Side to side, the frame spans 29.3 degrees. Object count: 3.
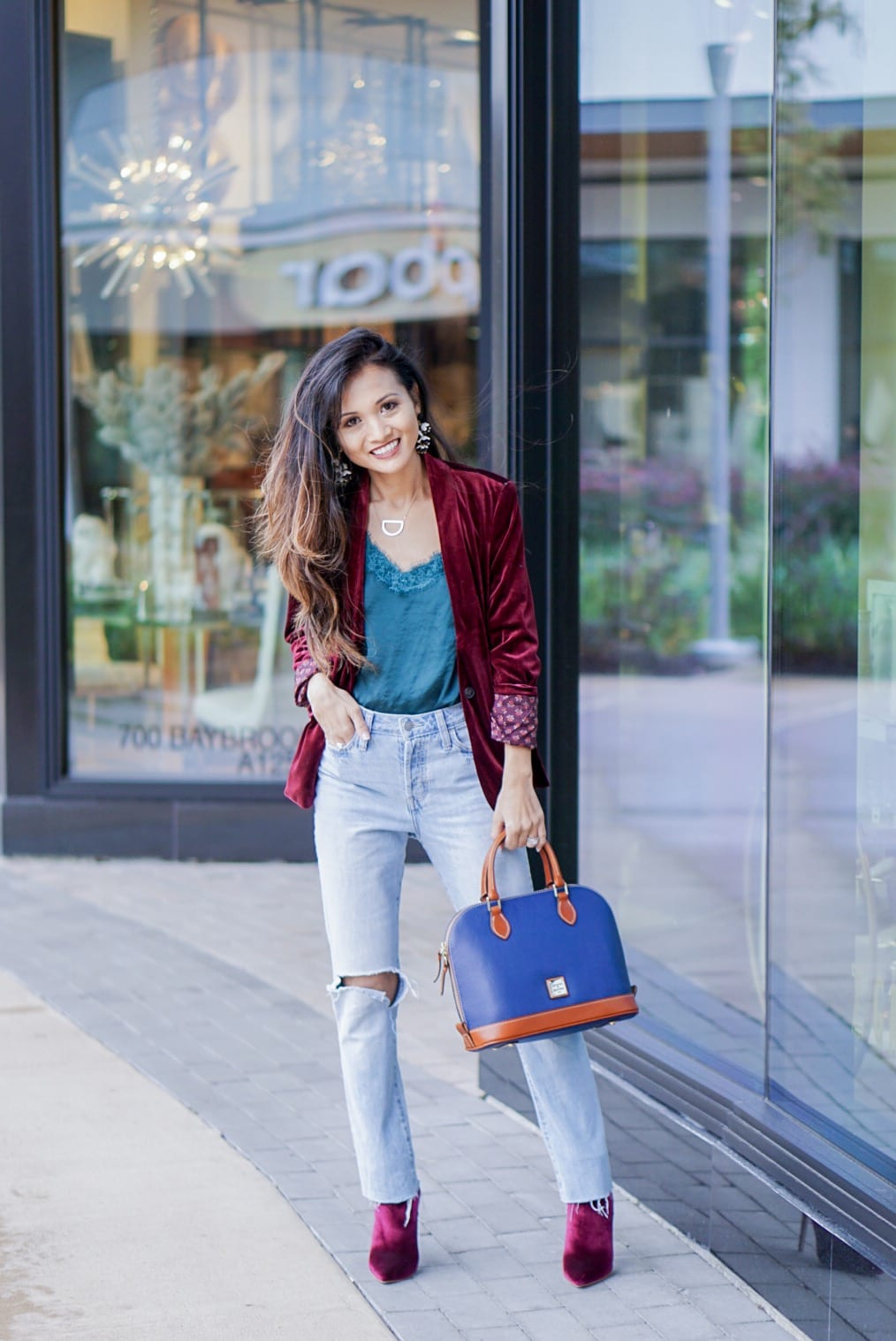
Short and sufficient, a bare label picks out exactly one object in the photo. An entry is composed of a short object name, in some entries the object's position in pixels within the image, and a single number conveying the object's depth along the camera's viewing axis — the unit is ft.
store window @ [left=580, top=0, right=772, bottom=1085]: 16.19
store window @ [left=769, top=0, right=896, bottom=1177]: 11.13
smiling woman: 10.87
